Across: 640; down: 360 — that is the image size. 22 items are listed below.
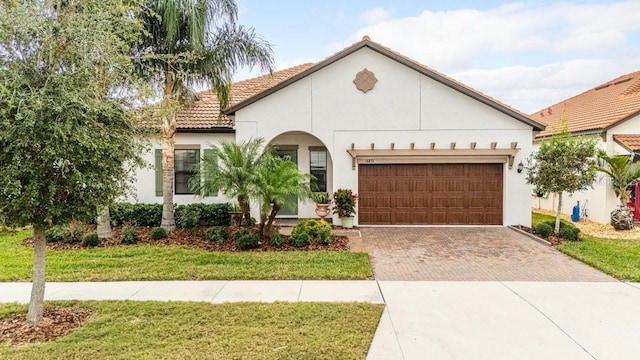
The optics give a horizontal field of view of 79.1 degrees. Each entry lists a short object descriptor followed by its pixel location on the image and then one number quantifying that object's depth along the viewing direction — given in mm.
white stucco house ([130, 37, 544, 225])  13633
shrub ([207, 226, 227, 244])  10922
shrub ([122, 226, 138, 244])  10812
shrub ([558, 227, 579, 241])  11391
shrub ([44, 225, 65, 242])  10773
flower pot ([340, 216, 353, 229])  13562
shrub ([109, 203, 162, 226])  13477
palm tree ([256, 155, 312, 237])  9906
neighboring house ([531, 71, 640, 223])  14734
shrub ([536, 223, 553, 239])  11625
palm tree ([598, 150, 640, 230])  13383
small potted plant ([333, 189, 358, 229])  13359
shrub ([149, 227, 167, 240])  11266
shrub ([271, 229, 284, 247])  10352
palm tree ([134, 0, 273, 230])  10688
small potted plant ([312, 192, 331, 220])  13820
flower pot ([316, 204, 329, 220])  13828
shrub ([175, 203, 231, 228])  13229
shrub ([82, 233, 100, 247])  10398
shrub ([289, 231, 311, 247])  10312
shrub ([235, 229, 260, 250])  10070
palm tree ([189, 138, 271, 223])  9938
